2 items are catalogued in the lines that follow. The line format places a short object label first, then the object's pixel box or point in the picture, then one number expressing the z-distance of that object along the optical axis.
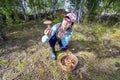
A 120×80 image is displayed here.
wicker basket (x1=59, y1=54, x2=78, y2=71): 0.91
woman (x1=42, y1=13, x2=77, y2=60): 0.77
